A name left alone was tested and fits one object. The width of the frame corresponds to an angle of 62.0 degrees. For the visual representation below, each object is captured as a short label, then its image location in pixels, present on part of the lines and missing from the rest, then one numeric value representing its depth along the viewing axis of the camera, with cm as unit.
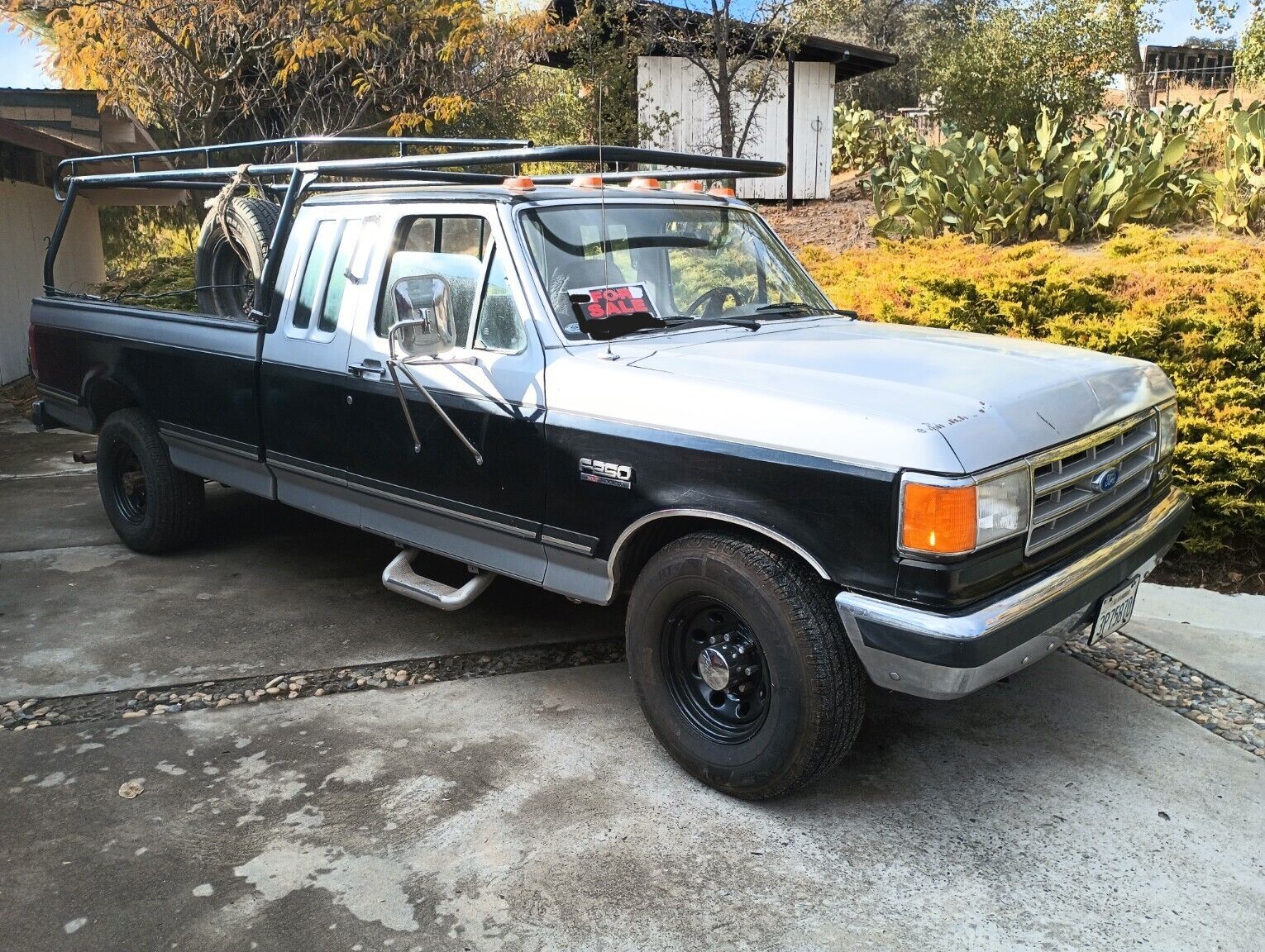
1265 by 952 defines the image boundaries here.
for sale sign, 390
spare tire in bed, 552
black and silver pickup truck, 301
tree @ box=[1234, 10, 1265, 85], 1920
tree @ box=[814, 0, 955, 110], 2984
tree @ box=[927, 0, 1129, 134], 1778
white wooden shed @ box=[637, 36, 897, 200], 1639
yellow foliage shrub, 530
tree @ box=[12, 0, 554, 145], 1255
